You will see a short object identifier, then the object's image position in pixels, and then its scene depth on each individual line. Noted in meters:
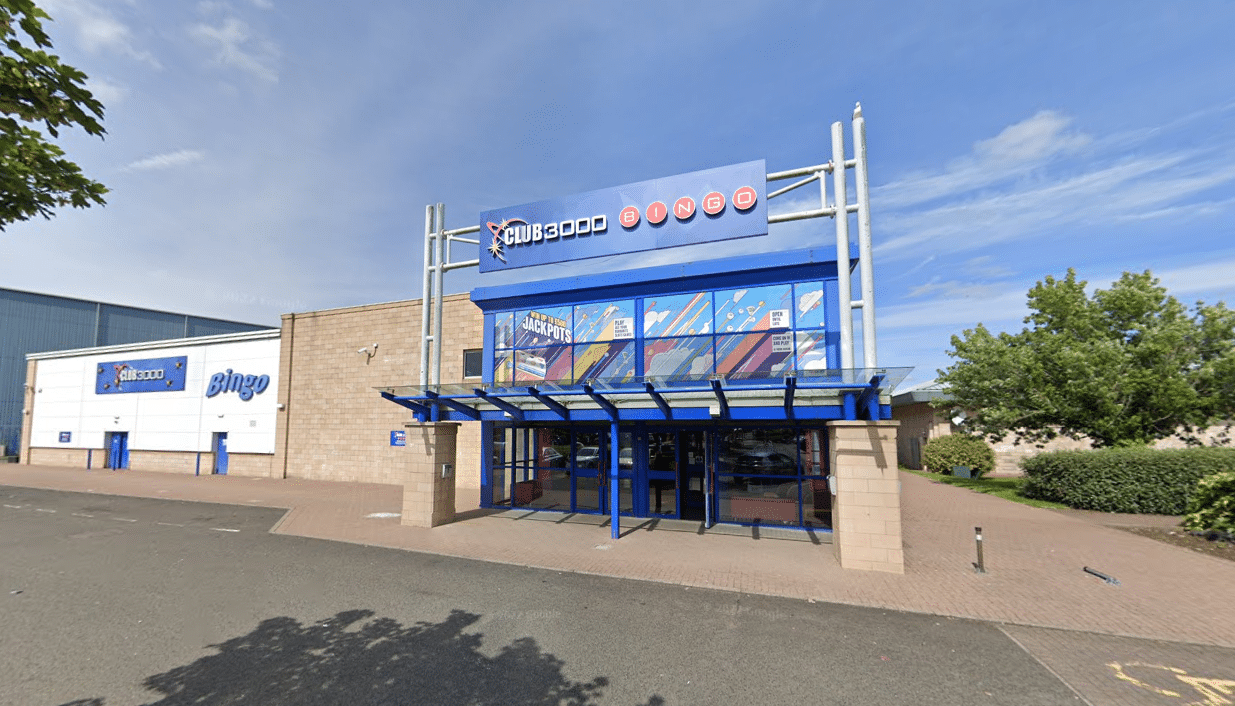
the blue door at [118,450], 29.55
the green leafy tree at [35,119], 3.57
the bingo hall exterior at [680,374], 10.16
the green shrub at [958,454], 24.94
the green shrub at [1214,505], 11.19
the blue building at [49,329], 38.31
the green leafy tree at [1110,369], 17.03
